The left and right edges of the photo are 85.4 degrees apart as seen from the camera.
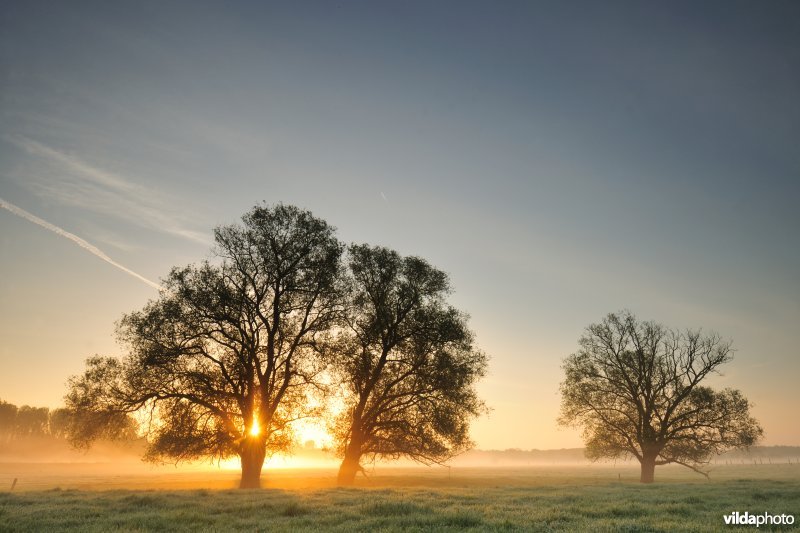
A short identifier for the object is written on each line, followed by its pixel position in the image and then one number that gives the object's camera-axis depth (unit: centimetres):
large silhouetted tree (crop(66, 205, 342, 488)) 2516
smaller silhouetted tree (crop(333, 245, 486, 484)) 3016
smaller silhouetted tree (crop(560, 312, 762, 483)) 4025
